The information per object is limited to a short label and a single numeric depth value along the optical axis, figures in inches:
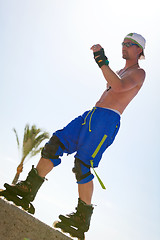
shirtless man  119.9
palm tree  592.1
